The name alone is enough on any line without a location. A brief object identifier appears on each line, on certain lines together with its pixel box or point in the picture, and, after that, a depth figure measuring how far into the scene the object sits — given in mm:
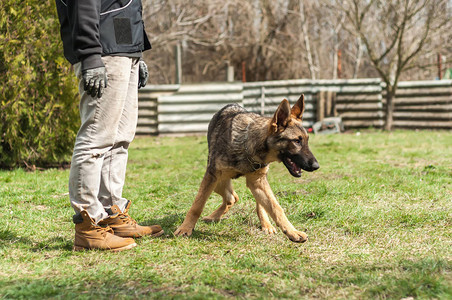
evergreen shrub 7387
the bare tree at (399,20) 13258
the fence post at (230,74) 18467
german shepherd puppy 3986
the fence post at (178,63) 15237
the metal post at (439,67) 15423
